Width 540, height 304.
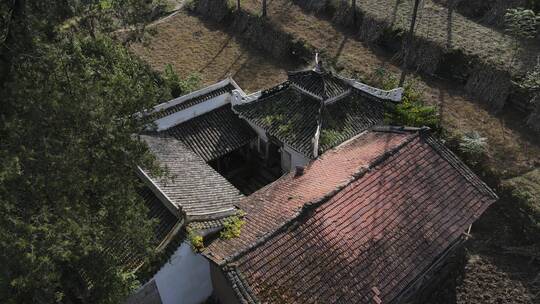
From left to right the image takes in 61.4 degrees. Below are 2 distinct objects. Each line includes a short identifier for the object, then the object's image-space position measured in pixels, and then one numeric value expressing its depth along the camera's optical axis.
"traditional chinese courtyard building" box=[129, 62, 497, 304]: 15.36
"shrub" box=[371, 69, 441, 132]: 23.52
